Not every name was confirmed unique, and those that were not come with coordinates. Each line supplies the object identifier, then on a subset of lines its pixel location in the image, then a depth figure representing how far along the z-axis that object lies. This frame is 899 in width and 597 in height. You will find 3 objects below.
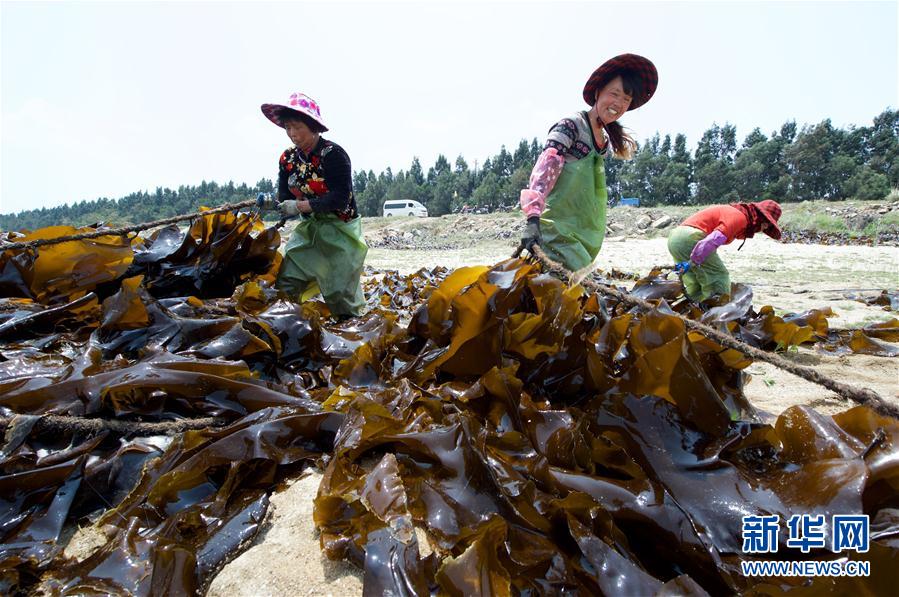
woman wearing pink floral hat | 2.97
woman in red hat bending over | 3.55
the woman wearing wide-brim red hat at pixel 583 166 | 2.38
